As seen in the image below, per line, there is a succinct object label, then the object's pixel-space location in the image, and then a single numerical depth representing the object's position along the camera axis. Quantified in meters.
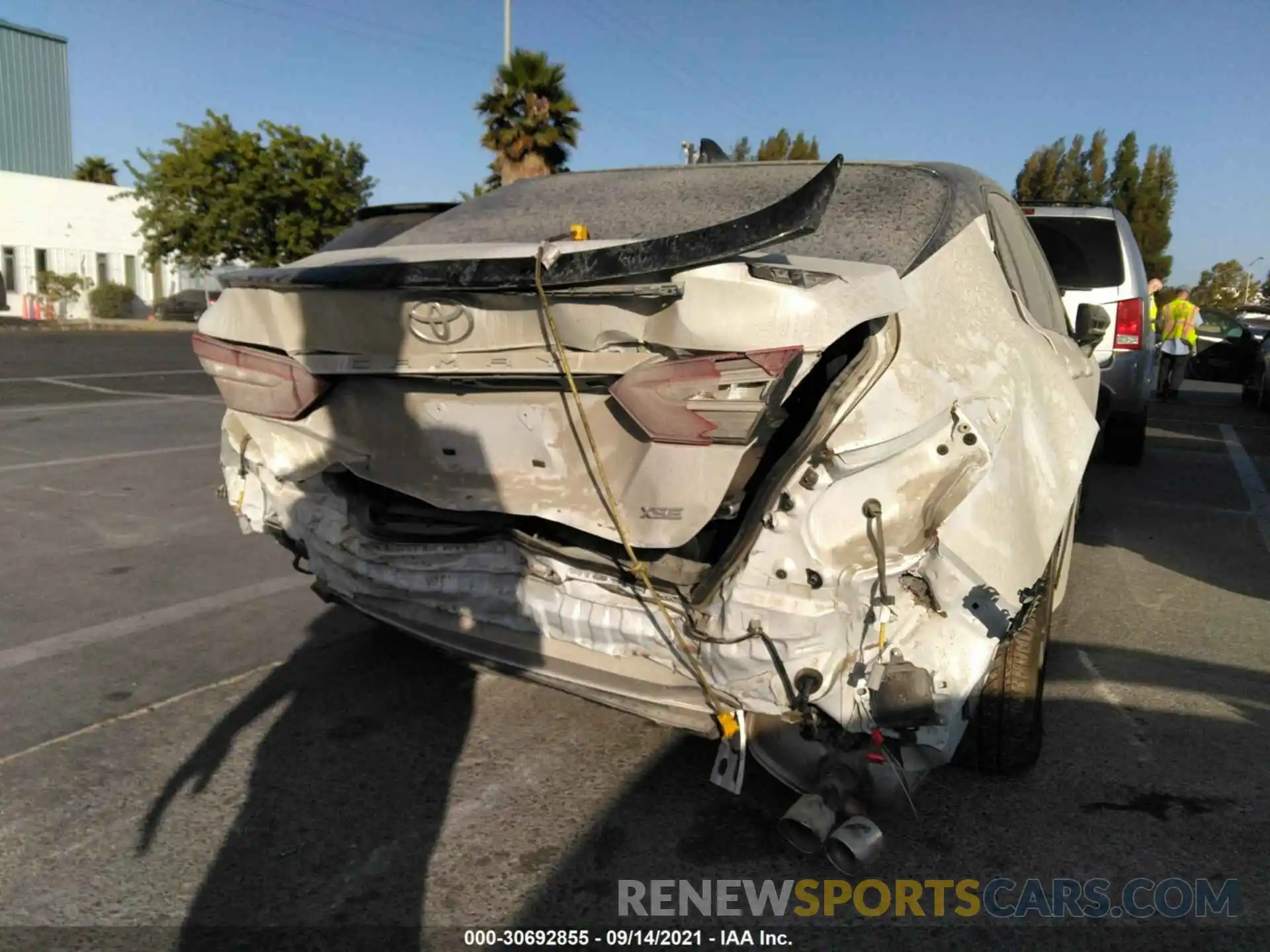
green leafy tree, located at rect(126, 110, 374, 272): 34.00
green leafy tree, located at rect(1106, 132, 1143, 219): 38.88
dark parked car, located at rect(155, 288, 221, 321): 39.25
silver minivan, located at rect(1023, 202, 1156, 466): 7.67
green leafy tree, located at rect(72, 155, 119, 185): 56.50
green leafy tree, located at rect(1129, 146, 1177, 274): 37.94
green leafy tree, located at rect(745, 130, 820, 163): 30.61
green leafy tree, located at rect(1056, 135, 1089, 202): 38.16
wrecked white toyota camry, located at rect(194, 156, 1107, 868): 2.31
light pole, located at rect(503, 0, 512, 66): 23.38
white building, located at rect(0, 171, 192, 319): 39.00
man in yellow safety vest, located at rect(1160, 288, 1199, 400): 14.24
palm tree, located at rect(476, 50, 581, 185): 21.98
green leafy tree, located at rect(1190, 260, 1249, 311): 65.81
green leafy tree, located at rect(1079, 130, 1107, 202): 39.09
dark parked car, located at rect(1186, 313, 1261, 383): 18.06
